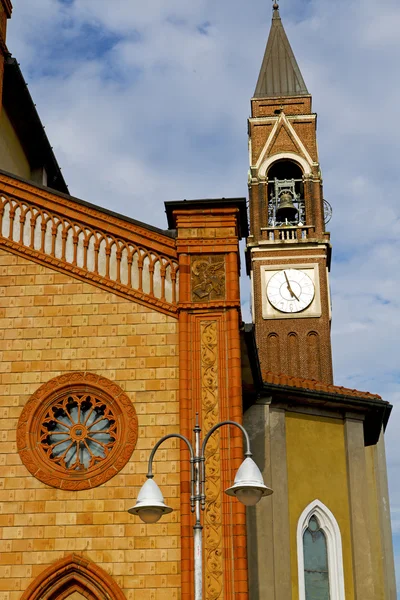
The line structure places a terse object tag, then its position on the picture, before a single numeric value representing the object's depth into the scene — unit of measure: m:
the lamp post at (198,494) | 9.88
